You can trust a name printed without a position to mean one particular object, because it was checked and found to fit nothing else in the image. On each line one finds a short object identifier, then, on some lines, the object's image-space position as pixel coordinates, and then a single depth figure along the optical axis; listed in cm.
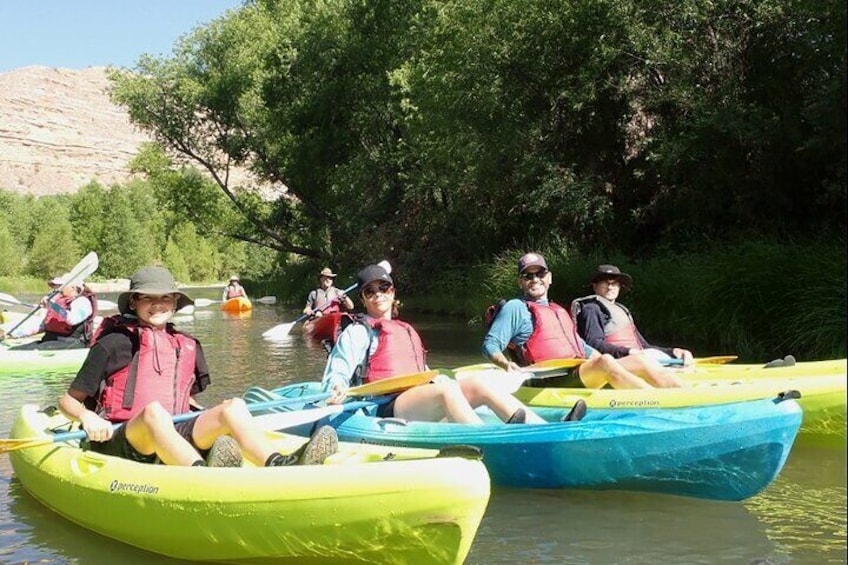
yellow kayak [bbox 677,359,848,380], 545
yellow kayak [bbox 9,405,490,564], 305
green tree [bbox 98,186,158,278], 5228
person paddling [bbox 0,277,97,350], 986
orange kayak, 2128
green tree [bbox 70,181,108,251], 5362
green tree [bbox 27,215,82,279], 4819
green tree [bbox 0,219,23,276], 4662
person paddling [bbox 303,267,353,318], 1343
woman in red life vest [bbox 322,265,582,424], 460
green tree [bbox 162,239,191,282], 5709
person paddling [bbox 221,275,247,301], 2197
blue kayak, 399
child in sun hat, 375
